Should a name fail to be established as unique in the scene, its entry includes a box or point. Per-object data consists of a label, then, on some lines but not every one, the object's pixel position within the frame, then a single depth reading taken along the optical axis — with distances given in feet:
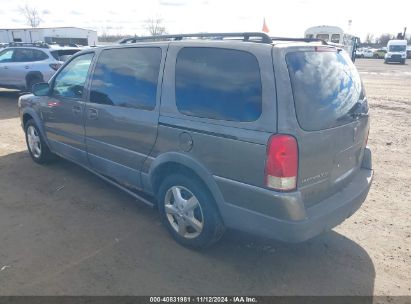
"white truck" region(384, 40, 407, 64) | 127.85
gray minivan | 8.21
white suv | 35.96
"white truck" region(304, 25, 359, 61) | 70.51
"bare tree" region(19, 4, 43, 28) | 215.76
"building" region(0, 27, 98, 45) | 119.75
